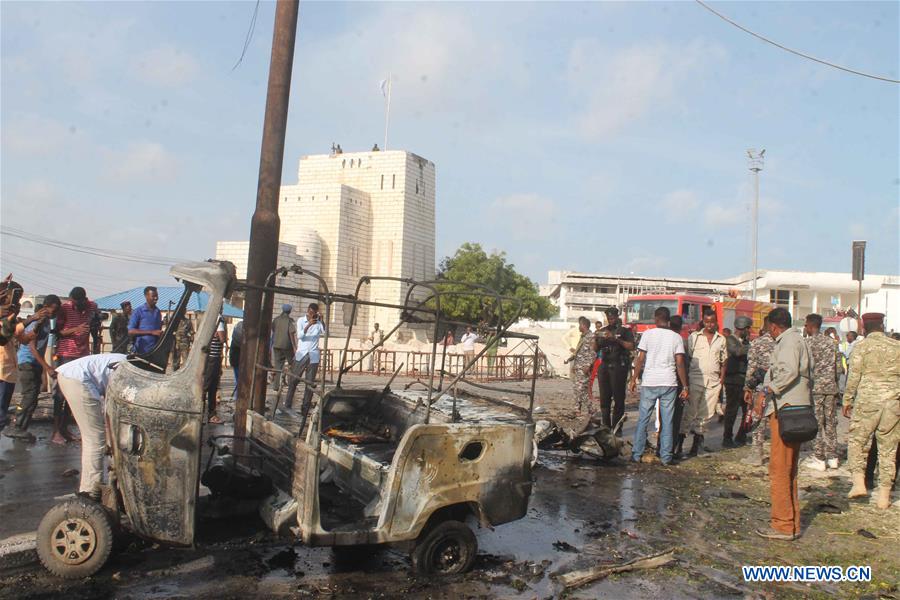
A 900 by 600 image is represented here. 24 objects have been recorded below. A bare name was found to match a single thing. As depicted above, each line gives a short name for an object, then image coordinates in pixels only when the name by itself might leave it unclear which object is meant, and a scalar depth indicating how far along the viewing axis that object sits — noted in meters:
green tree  56.97
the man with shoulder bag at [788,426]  5.89
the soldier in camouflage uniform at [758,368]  9.12
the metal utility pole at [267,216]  6.34
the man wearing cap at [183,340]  6.93
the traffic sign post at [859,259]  17.67
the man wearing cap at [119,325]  13.64
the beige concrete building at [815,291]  49.72
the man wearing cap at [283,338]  11.26
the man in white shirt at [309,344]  10.54
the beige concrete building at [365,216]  46.59
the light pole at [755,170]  42.33
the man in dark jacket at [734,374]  10.59
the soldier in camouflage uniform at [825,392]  8.60
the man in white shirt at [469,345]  22.03
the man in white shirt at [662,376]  8.70
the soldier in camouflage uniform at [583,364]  11.21
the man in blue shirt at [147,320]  8.77
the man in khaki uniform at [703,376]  9.81
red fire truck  25.67
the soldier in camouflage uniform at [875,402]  6.97
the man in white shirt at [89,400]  5.04
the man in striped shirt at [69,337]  8.52
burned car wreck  4.24
